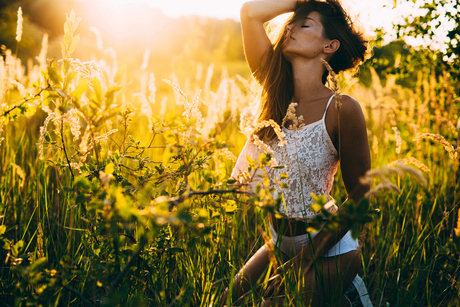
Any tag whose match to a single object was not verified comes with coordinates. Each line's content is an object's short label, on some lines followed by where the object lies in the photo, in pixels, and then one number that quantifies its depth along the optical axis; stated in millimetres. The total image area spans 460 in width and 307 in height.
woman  1421
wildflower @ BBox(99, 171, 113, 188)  714
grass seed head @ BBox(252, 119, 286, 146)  1053
